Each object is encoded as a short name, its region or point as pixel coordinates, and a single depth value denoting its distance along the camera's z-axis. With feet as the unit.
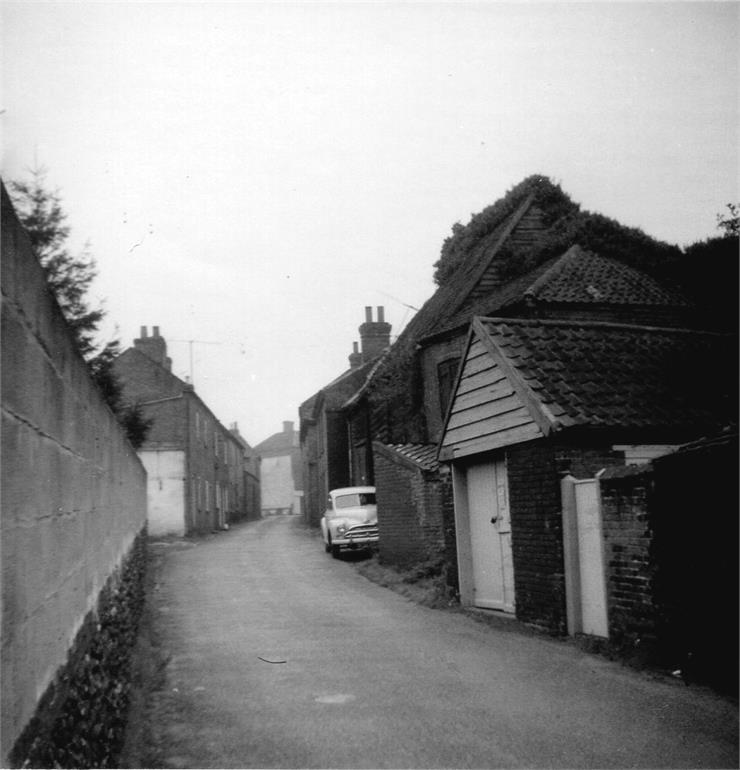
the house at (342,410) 125.49
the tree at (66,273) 62.44
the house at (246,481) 197.26
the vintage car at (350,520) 76.43
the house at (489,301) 65.72
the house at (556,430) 31.96
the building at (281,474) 312.71
